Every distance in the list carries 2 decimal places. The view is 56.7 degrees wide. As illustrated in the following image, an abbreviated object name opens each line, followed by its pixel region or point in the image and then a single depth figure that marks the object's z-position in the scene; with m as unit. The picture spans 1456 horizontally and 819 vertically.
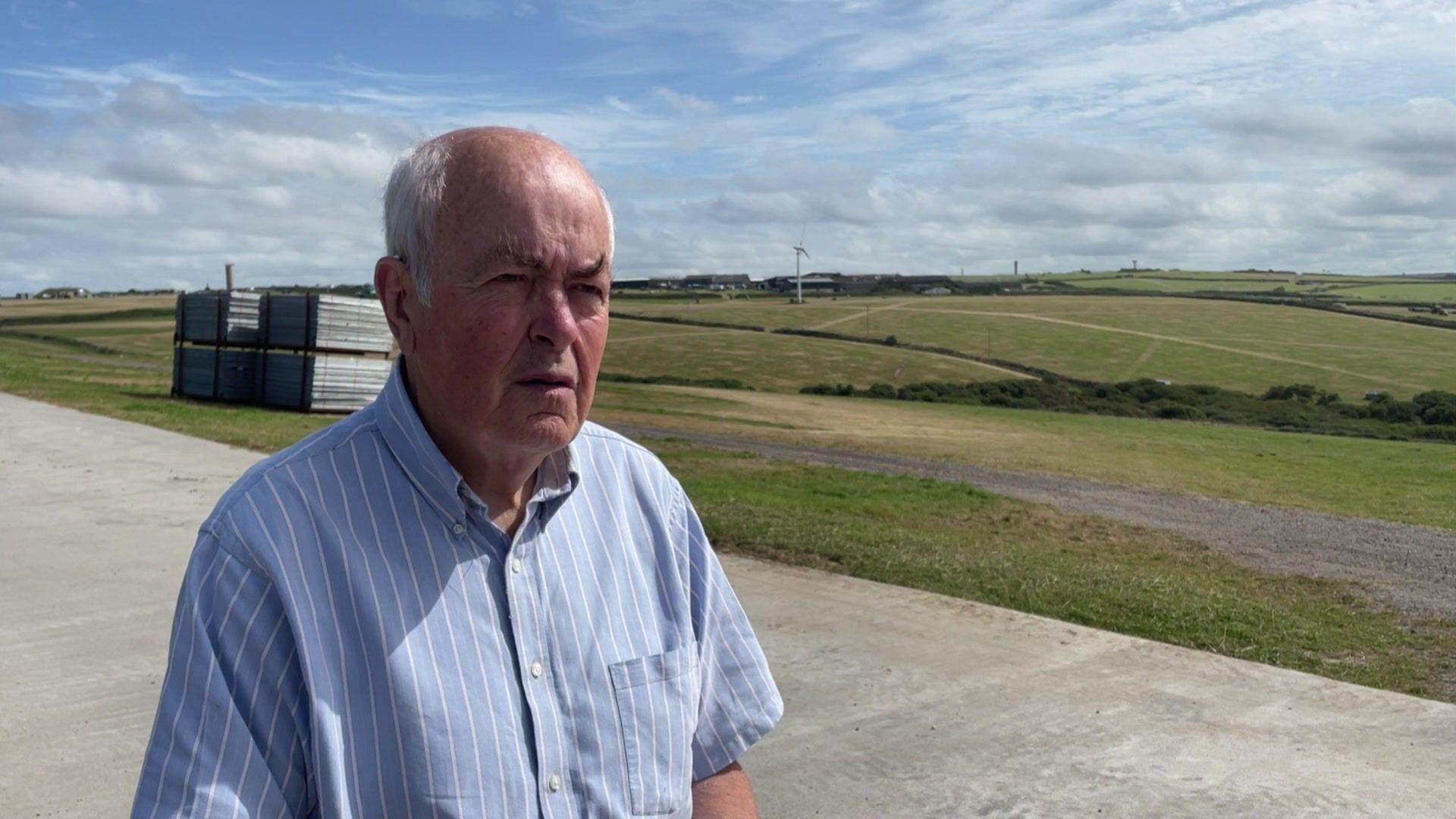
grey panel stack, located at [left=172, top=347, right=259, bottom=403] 24.91
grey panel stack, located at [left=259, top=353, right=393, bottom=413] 23.56
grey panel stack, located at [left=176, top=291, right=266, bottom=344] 25.16
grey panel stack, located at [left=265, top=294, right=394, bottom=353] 24.02
